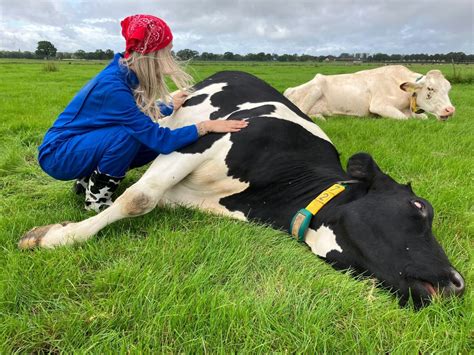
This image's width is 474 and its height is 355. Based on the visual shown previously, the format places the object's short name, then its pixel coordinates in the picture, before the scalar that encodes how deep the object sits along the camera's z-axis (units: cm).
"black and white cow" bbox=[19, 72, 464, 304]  237
